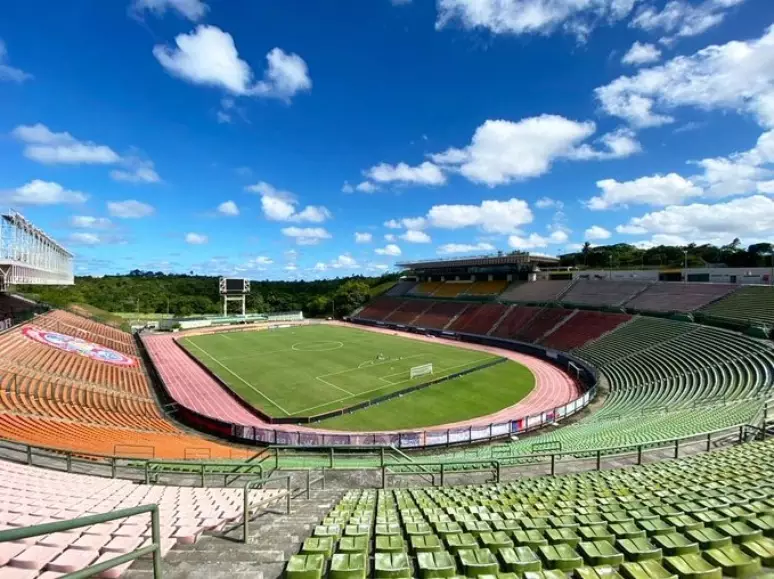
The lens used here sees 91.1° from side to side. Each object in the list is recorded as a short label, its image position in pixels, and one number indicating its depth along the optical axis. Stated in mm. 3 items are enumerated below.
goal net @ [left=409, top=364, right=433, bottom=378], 34688
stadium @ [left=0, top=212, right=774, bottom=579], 4688
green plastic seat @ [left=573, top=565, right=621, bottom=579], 4203
